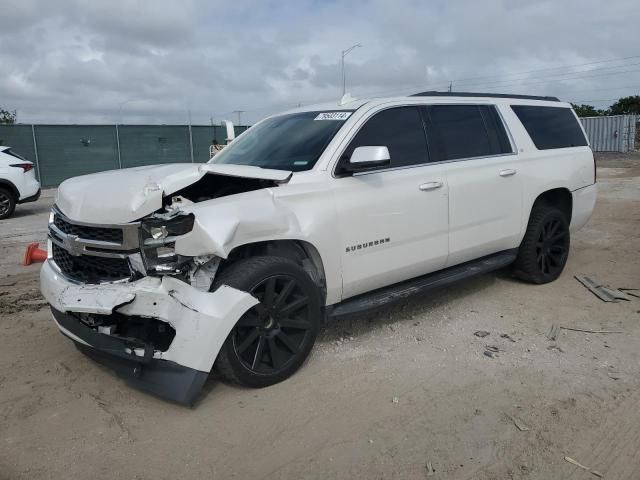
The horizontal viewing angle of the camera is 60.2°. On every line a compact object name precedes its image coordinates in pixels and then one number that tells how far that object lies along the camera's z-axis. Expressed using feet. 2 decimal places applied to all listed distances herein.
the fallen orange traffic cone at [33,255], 22.86
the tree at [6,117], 106.73
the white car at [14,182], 39.27
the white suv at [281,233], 10.23
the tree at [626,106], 140.56
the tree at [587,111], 144.66
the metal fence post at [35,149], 63.77
